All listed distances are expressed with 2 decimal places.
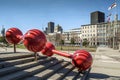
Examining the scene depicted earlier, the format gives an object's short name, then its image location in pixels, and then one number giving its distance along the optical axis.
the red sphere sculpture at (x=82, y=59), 4.77
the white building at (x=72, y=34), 67.81
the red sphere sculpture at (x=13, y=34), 5.73
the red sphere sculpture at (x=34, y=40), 4.25
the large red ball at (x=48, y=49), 5.95
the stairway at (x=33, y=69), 3.35
